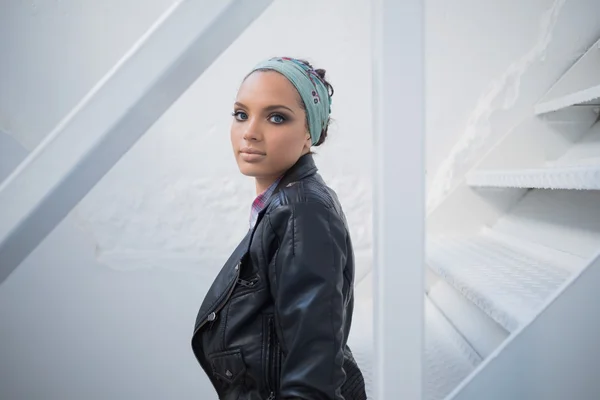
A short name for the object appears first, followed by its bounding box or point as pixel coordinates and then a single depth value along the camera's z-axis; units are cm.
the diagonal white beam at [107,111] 58
